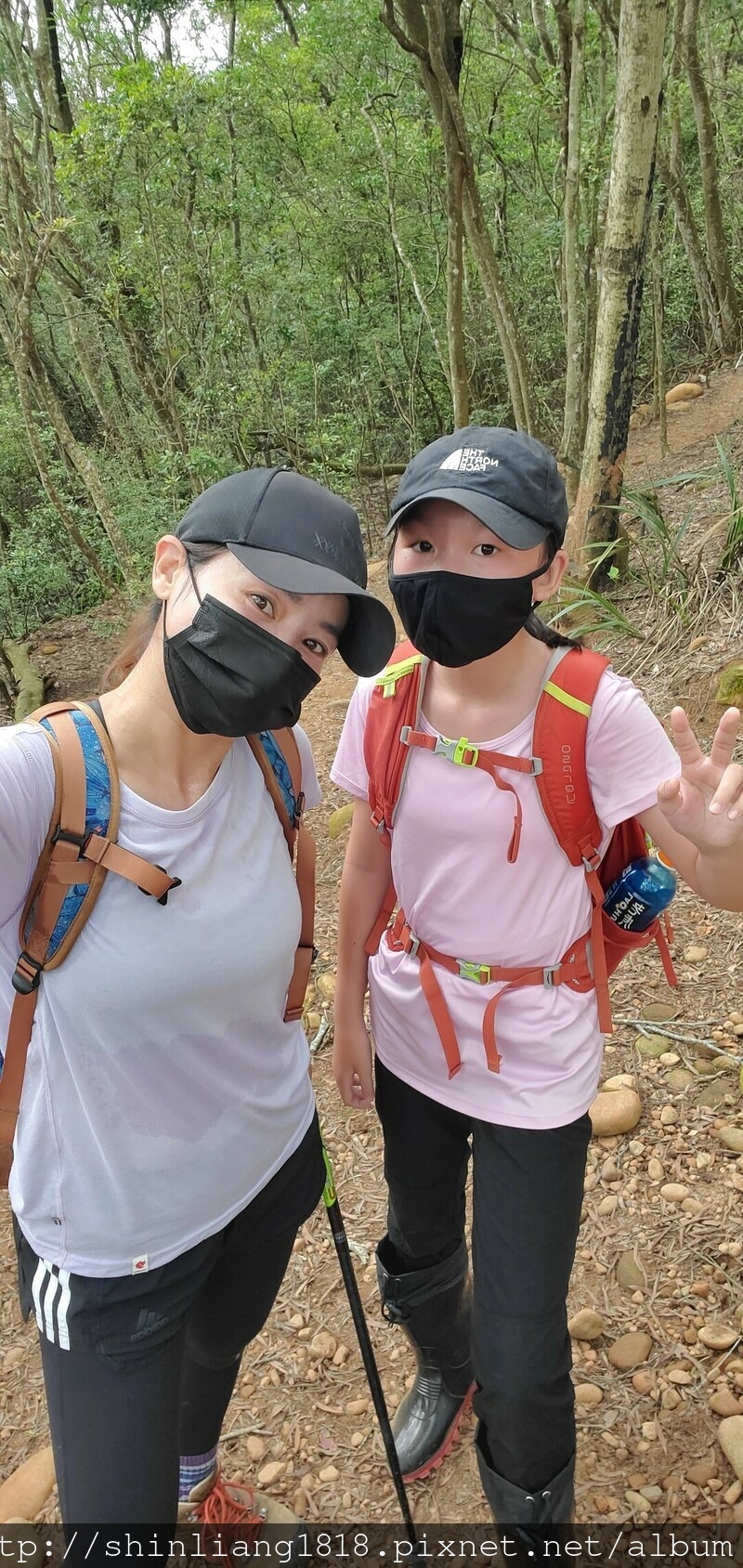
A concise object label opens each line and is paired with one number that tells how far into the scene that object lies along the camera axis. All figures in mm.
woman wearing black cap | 1316
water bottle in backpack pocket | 1662
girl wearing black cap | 1554
